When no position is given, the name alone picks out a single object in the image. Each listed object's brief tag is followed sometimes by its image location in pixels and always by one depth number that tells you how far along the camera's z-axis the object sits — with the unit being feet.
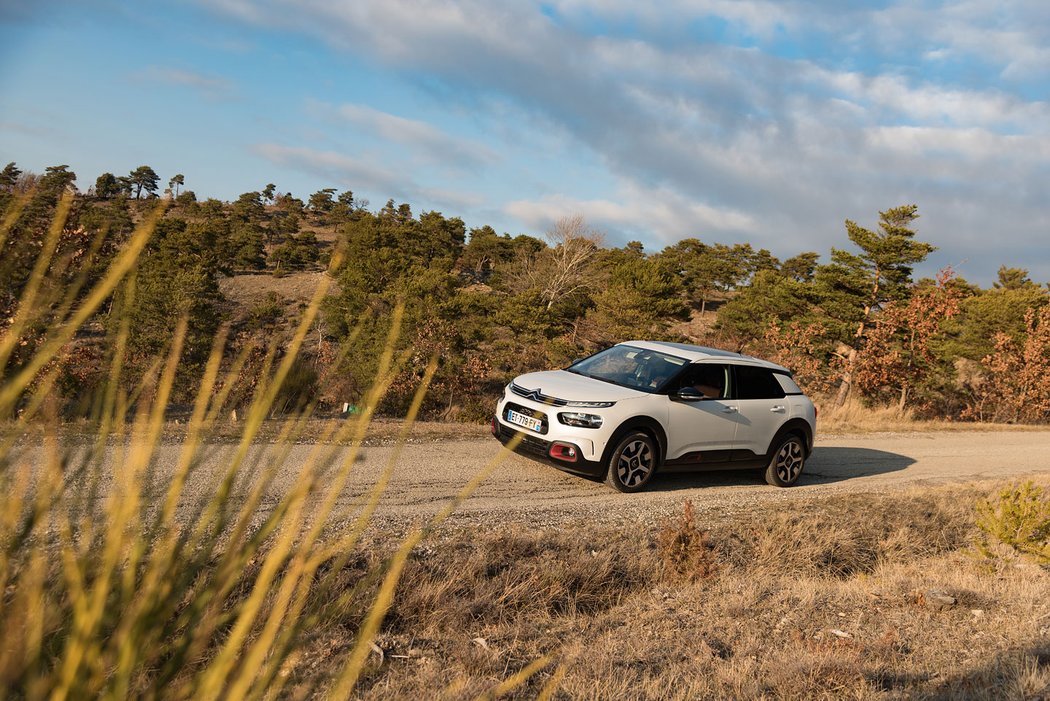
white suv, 26.73
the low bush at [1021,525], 25.94
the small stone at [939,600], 20.16
